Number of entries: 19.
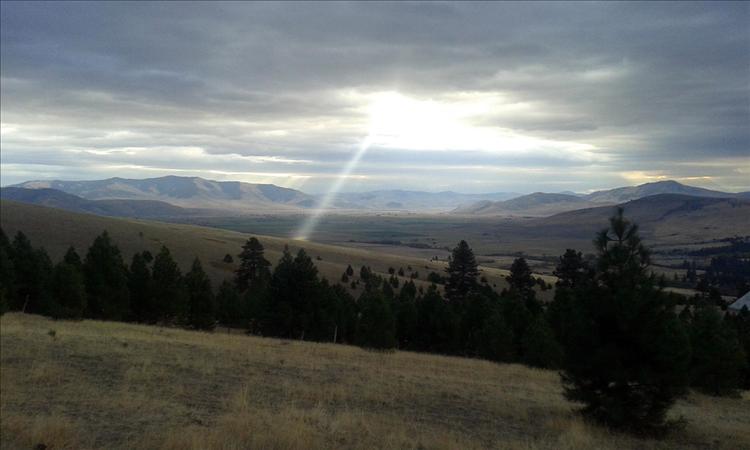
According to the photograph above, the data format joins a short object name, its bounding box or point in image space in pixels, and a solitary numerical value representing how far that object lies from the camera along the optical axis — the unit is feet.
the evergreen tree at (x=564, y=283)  49.11
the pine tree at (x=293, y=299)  129.70
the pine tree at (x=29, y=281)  122.21
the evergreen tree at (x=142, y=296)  136.36
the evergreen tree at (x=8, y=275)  115.65
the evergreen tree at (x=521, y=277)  191.11
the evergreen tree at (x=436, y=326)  146.00
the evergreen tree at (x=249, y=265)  217.97
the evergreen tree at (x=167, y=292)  135.64
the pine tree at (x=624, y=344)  43.70
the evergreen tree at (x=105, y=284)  125.70
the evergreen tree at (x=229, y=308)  156.66
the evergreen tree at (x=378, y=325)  114.11
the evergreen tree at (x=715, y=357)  82.53
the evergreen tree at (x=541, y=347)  105.40
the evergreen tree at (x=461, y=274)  203.72
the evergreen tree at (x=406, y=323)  147.84
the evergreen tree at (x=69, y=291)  107.24
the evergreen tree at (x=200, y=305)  141.69
